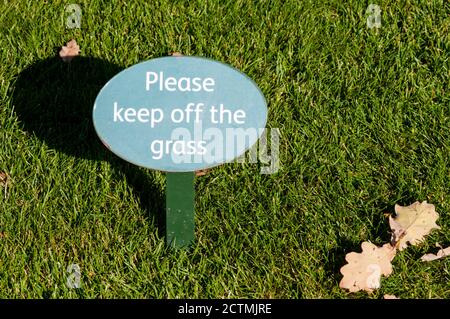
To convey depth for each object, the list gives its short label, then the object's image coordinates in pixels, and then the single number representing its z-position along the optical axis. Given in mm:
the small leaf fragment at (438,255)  2966
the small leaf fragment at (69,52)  3588
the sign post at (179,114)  2709
